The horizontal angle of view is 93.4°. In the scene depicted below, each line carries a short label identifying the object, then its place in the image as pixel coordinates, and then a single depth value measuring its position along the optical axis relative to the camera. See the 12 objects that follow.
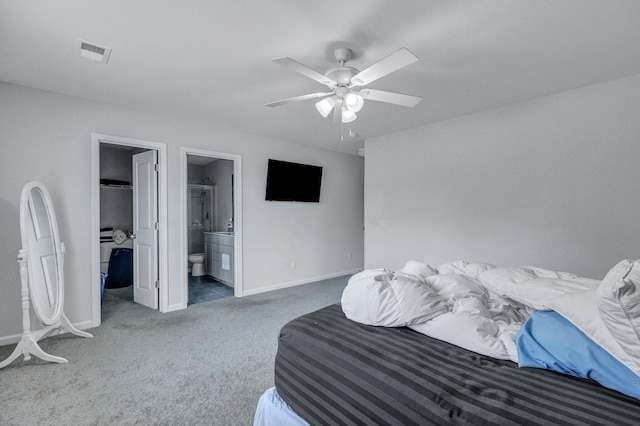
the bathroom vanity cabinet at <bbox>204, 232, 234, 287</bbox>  4.76
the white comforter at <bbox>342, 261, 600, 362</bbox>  1.26
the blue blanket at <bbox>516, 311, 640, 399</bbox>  0.95
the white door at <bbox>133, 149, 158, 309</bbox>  3.65
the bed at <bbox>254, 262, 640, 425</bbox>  0.89
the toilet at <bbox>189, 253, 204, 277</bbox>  5.38
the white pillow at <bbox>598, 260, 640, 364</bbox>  0.90
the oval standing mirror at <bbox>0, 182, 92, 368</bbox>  2.38
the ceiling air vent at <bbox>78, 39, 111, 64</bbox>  2.11
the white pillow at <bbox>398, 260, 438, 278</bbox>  1.83
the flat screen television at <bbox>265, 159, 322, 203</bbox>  4.57
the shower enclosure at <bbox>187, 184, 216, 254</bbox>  6.20
